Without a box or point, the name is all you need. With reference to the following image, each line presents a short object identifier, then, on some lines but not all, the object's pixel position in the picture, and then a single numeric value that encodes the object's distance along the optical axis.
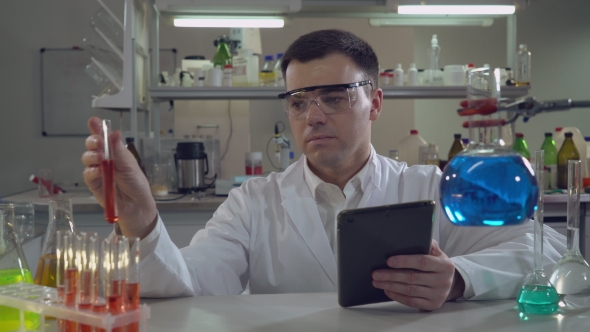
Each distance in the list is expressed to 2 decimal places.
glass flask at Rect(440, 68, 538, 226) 0.77
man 1.33
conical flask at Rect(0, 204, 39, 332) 1.02
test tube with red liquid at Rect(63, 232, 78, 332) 0.82
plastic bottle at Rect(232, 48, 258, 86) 3.37
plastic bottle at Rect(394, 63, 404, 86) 3.41
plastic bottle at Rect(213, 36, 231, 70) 3.51
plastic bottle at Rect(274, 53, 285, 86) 3.40
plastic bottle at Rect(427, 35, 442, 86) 3.43
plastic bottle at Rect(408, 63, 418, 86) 3.43
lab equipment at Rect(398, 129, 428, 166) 3.50
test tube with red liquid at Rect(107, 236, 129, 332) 0.78
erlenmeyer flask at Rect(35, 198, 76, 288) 1.06
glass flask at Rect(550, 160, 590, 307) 1.10
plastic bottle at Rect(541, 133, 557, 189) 3.26
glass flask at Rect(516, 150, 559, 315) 1.05
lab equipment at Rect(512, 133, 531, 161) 3.28
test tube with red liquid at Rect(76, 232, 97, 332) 0.81
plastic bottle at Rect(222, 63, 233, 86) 3.32
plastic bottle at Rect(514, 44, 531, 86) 3.40
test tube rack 0.77
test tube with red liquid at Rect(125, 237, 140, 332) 0.79
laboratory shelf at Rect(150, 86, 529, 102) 3.25
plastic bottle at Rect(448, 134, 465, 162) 3.36
